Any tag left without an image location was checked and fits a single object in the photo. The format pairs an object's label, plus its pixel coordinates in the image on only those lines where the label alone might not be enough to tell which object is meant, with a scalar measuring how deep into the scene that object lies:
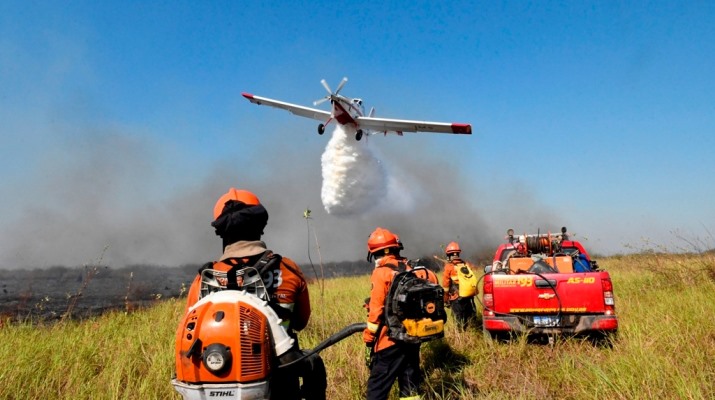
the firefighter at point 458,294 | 8.19
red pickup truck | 6.32
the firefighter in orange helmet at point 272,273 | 2.51
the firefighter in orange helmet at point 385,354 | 4.12
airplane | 21.59
